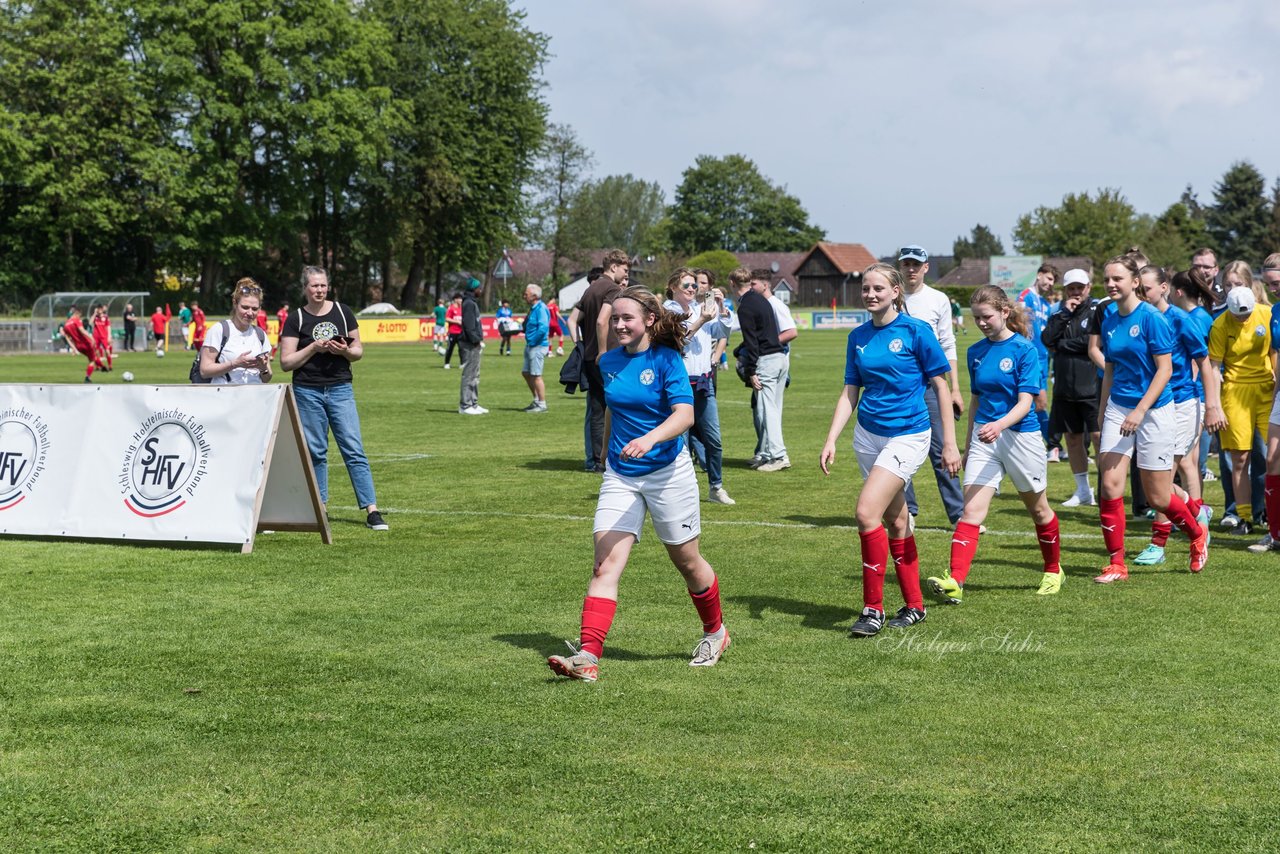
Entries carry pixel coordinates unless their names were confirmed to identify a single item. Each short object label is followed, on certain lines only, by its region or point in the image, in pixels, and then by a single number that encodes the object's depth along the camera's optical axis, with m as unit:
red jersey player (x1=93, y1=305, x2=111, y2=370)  34.16
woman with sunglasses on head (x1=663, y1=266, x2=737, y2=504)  12.58
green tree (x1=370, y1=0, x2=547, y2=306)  73.50
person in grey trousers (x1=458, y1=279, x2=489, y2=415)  21.44
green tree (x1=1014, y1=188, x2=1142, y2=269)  117.06
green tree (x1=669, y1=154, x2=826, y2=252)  152.38
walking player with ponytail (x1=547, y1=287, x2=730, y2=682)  6.41
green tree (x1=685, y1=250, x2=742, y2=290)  116.56
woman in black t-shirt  10.46
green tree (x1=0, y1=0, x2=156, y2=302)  59.44
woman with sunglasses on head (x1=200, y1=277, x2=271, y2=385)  10.63
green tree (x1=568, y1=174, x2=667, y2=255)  179.50
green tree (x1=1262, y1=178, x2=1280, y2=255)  105.19
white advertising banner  9.88
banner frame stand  9.76
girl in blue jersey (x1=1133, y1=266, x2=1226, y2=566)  8.94
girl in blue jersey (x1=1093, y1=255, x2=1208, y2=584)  8.67
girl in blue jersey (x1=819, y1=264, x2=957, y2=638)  7.38
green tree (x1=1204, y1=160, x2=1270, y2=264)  108.75
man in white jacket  9.65
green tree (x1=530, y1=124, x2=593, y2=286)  101.00
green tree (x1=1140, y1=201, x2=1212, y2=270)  103.38
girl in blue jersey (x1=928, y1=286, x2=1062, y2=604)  8.28
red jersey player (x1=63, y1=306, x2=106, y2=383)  32.66
